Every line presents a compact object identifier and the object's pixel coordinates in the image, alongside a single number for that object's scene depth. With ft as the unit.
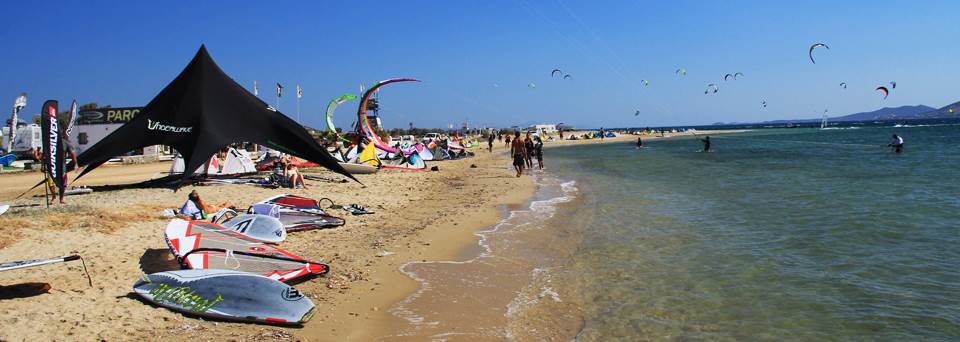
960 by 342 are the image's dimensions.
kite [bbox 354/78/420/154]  83.63
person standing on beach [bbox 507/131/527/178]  64.28
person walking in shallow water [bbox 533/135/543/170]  80.07
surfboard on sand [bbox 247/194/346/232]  28.04
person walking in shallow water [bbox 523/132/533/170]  78.86
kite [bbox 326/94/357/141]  109.70
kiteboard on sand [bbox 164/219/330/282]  18.84
